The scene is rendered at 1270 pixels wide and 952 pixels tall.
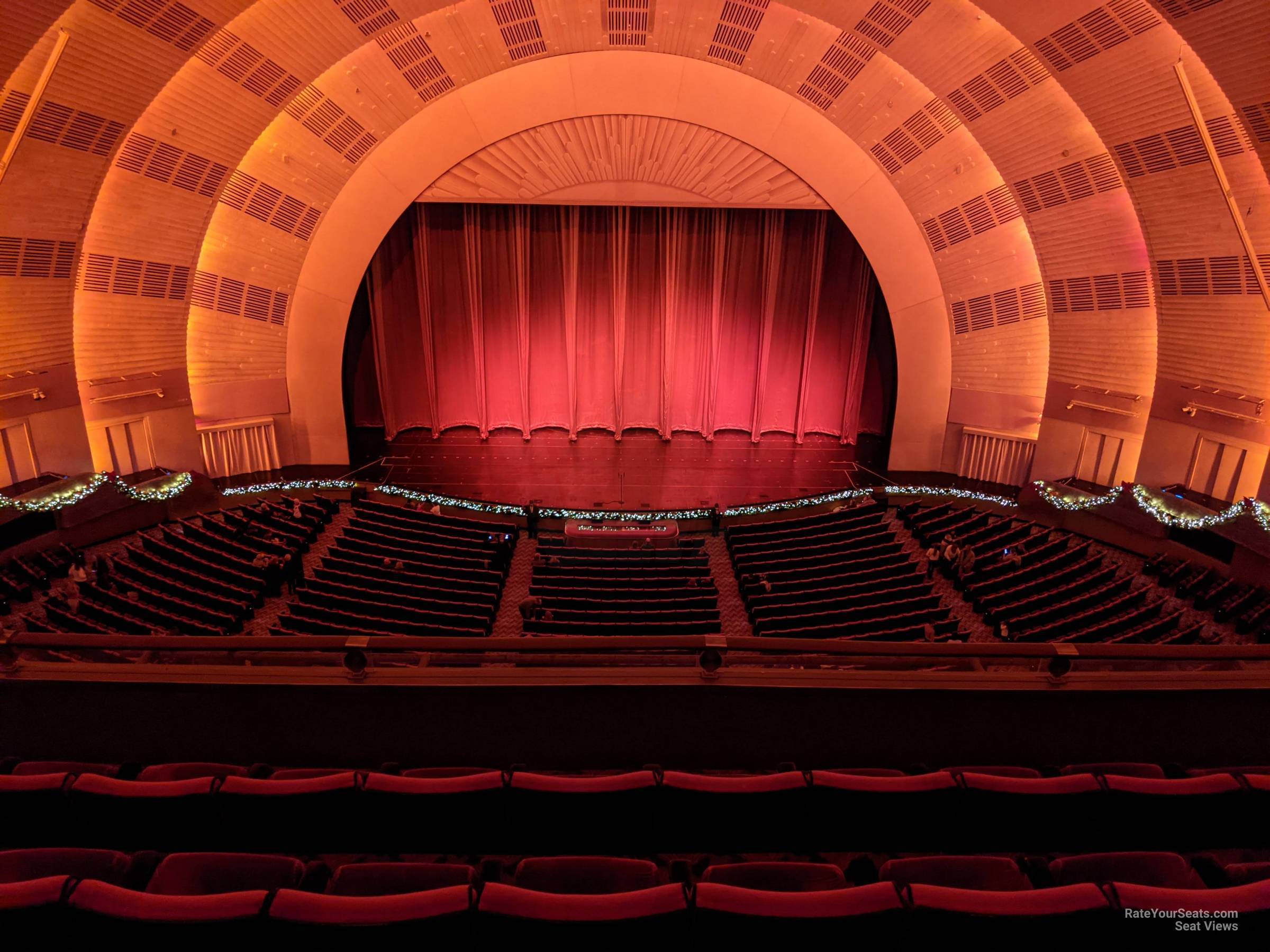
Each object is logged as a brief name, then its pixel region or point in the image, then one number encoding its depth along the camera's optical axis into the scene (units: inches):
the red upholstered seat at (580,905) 107.7
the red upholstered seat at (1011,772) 149.0
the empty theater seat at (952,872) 129.0
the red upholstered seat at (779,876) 127.0
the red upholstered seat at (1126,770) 150.0
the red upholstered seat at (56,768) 148.5
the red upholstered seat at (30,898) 105.3
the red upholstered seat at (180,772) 148.0
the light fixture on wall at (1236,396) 466.9
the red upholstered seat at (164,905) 105.5
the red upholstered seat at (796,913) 106.8
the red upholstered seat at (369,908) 106.0
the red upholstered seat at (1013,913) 107.0
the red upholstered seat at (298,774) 146.4
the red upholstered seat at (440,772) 148.5
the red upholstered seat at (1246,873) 126.5
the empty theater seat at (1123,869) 128.7
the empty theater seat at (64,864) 123.6
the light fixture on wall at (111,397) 551.5
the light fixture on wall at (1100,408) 563.5
